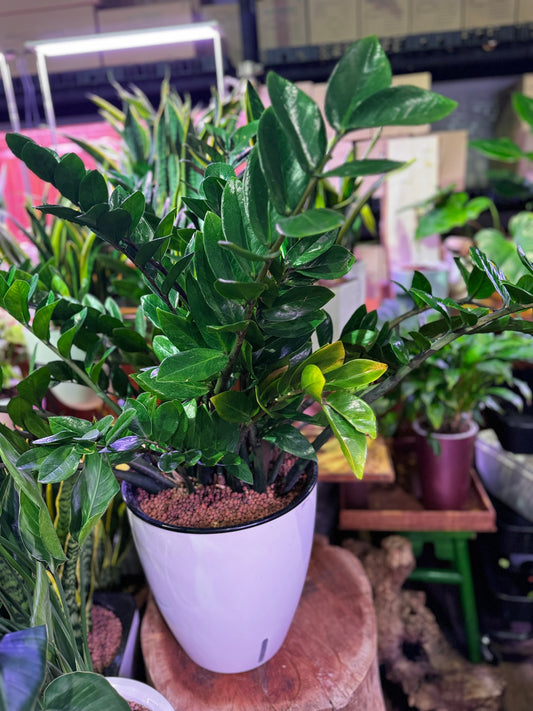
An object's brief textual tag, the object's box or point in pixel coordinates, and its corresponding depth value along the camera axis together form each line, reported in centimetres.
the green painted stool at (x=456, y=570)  109
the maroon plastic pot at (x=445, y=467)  98
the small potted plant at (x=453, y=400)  96
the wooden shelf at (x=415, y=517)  103
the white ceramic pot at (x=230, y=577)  46
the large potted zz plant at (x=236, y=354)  26
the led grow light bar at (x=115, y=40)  112
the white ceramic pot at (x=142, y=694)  45
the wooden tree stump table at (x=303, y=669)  54
